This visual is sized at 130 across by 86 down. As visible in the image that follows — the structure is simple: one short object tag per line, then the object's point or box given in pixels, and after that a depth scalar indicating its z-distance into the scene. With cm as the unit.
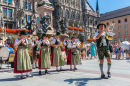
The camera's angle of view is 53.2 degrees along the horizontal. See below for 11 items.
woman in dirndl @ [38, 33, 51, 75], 576
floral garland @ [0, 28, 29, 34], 2860
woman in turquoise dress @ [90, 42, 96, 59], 1443
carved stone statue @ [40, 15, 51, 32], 1280
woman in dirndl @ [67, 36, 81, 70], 671
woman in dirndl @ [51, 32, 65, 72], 630
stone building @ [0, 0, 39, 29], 3291
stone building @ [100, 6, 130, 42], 5497
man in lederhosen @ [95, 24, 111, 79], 489
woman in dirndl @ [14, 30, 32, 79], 495
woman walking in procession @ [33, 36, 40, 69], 812
